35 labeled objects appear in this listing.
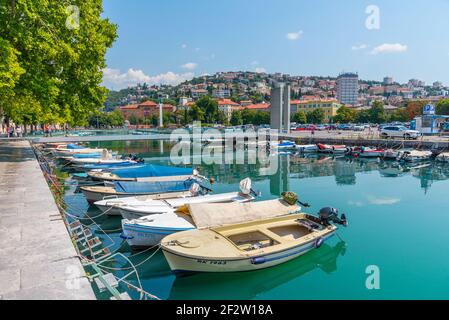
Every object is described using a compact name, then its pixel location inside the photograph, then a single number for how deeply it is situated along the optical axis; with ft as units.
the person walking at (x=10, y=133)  164.48
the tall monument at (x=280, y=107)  194.18
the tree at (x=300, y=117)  356.38
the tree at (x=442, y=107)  285.23
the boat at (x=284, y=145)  157.75
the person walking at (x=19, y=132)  173.39
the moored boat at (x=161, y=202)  40.55
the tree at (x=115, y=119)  417.69
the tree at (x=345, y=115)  348.18
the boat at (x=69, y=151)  107.34
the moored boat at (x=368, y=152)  133.18
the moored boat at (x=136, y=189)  51.78
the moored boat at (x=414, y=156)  121.19
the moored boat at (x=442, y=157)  118.89
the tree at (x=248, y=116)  378.12
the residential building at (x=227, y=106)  498.89
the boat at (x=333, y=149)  145.89
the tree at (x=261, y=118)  364.99
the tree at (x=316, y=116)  359.25
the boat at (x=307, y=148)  153.48
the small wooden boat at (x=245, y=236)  27.99
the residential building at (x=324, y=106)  419.95
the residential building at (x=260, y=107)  483.43
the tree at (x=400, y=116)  310.86
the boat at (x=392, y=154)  125.18
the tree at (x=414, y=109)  296.71
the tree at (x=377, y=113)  318.55
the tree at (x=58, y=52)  55.26
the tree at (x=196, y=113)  352.08
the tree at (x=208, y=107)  369.30
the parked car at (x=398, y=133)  155.53
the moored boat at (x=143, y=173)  61.26
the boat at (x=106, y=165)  82.19
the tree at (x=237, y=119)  380.99
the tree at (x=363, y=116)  329.17
